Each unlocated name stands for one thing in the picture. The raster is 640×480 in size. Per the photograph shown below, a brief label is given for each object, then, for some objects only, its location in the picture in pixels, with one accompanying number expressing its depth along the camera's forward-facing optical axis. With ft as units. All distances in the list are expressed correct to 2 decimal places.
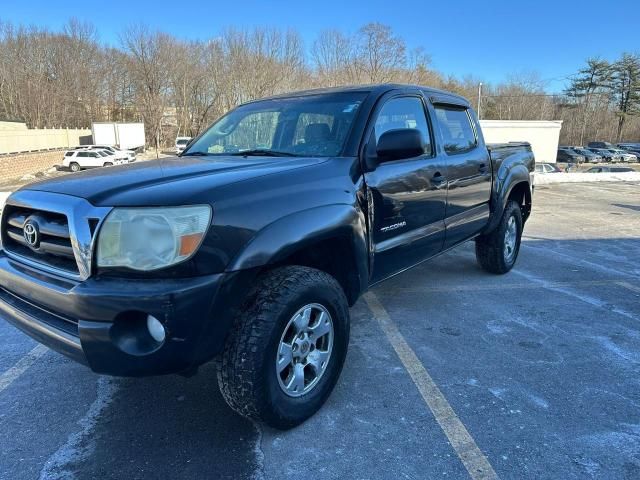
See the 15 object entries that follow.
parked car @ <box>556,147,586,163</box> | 156.15
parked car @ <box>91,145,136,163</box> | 120.06
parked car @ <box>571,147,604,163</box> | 160.01
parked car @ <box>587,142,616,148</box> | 204.51
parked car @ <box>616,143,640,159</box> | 176.86
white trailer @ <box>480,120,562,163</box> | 121.39
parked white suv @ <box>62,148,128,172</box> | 111.86
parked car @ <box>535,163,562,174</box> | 85.64
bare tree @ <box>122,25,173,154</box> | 203.31
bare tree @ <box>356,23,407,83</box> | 132.67
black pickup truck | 6.95
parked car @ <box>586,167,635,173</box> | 104.02
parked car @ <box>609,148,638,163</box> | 163.94
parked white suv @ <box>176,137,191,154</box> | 146.65
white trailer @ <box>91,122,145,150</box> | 157.89
